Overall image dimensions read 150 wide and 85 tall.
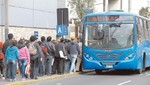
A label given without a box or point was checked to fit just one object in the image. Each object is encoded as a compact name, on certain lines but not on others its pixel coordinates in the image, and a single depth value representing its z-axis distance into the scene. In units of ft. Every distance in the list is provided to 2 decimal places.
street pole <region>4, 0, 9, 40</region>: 82.79
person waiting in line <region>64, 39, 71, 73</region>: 77.82
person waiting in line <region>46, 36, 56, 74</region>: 72.02
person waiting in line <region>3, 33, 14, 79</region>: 63.72
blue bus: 76.02
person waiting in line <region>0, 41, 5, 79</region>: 62.90
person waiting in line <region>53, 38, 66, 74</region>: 74.95
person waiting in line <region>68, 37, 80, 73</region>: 78.95
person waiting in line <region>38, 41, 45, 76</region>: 66.54
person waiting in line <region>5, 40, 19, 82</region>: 60.29
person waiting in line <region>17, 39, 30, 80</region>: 62.34
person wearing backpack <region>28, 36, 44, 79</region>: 64.59
